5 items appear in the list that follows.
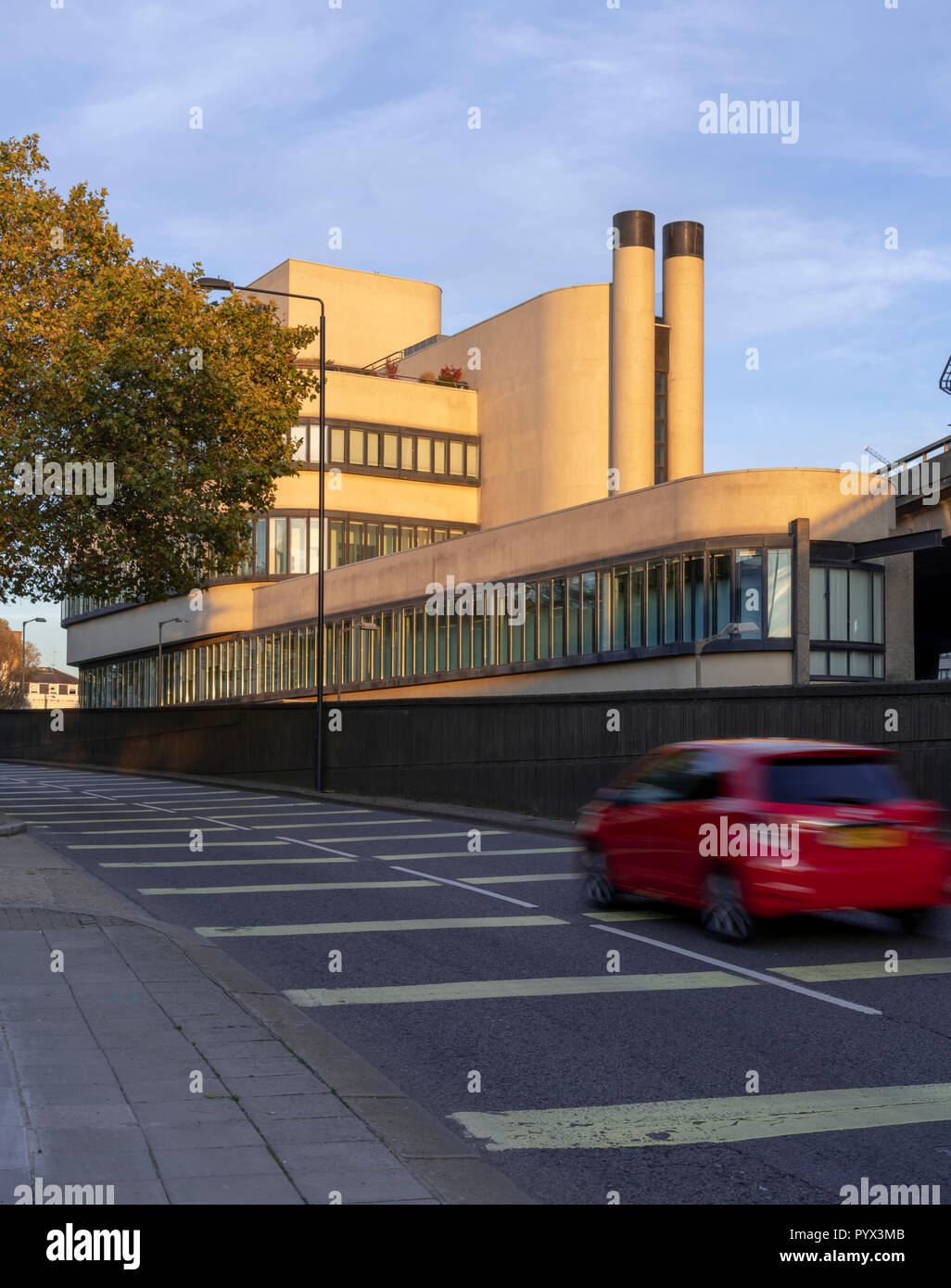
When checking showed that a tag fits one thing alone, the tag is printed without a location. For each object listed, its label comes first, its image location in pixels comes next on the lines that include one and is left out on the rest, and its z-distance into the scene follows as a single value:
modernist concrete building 39.66
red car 10.52
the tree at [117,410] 23.81
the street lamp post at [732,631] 38.25
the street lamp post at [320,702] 33.41
